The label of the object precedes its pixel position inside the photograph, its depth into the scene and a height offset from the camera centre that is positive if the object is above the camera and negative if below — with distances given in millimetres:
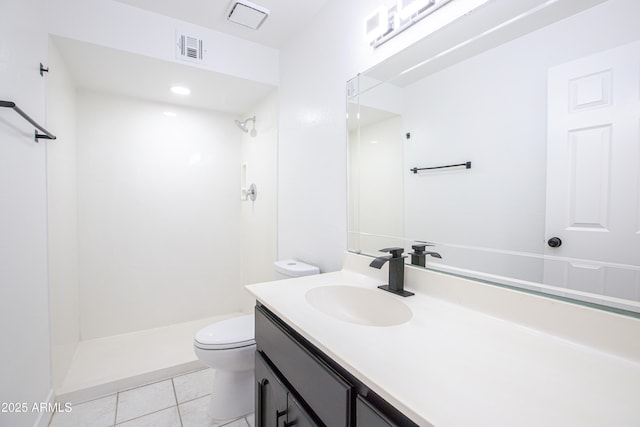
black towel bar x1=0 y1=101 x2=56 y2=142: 1028 +363
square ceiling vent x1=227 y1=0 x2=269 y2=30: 1740 +1224
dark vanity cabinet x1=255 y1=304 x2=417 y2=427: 619 -488
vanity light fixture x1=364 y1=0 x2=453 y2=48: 1153 +825
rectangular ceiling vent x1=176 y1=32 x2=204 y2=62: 1919 +1075
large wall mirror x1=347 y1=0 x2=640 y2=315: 712 +166
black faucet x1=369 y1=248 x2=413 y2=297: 1144 -261
